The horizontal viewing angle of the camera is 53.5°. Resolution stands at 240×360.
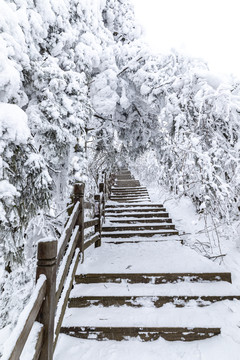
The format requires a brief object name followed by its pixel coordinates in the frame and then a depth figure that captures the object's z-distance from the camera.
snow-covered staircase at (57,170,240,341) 3.25
